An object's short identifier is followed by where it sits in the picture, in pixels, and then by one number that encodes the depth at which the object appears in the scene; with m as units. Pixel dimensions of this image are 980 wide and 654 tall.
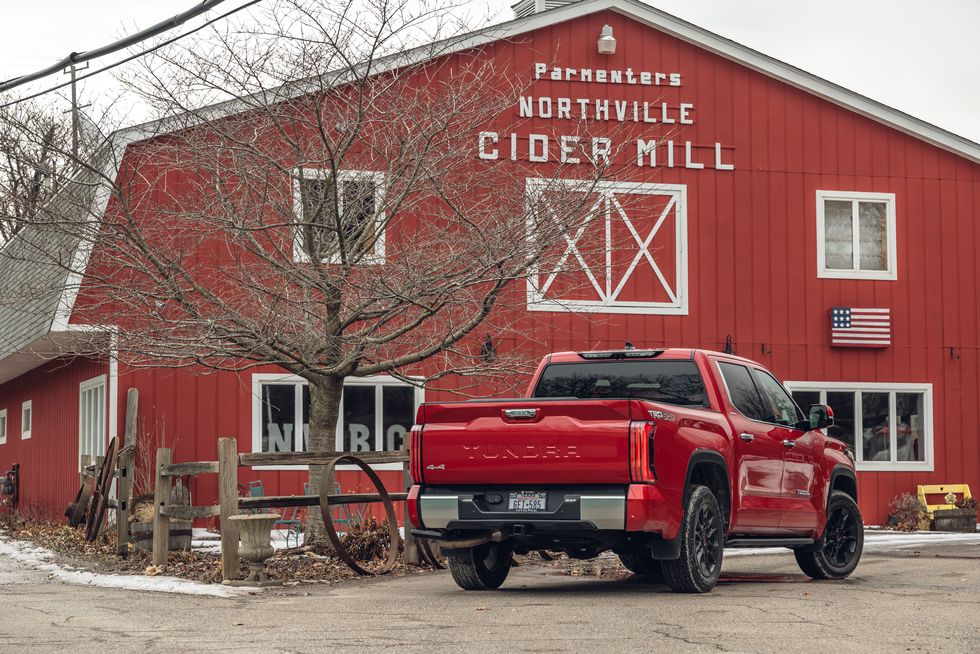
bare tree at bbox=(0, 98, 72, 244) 14.32
